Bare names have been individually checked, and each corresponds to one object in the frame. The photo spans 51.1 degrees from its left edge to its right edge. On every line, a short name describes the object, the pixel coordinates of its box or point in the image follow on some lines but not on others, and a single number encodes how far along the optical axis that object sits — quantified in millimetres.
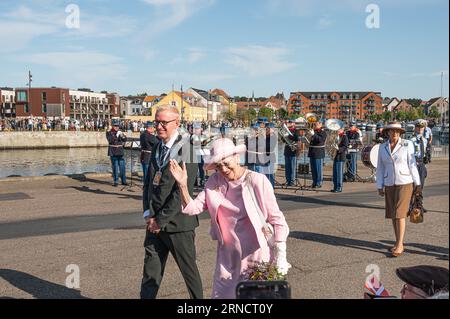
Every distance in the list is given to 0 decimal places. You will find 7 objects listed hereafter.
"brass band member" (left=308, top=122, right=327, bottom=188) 13734
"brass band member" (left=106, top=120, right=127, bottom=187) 14086
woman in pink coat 3695
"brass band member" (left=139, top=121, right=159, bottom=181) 12875
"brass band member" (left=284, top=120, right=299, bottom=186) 14562
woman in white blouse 6855
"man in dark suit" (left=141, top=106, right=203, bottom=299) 4301
